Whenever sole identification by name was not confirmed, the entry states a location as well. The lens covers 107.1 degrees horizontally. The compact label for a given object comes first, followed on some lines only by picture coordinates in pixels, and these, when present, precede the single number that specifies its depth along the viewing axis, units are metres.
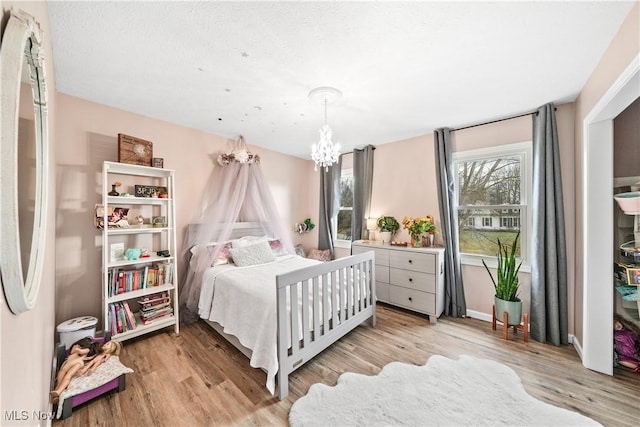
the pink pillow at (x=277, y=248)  3.48
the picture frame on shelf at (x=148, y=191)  2.58
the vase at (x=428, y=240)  3.22
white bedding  1.83
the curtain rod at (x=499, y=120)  2.60
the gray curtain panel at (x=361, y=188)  3.85
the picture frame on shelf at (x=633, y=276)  1.82
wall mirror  0.58
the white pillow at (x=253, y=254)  2.92
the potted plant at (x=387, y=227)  3.48
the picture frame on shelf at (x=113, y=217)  2.23
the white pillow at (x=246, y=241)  3.07
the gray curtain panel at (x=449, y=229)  3.01
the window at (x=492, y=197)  2.77
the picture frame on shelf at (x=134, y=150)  2.39
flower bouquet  3.10
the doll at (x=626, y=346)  1.97
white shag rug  1.53
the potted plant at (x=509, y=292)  2.50
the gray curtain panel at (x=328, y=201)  4.26
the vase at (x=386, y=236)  3.48
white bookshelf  2.27
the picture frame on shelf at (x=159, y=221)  2.66
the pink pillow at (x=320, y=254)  4.18
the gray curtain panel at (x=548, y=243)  2.38
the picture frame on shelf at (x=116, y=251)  2.38
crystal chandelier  2.16
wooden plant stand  2.44
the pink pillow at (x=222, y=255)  2.91
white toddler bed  1.79
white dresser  2.86
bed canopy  2.86
